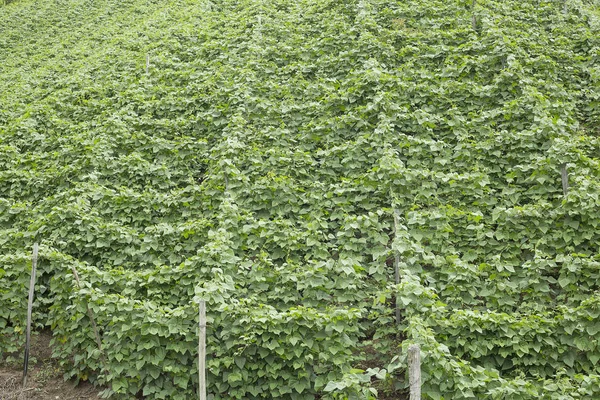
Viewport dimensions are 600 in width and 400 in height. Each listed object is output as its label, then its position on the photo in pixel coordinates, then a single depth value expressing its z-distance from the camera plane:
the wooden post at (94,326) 6.28
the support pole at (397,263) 6.49
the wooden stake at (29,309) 6.55
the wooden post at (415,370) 4.67
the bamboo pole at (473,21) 12.75
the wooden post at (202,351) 5.29
